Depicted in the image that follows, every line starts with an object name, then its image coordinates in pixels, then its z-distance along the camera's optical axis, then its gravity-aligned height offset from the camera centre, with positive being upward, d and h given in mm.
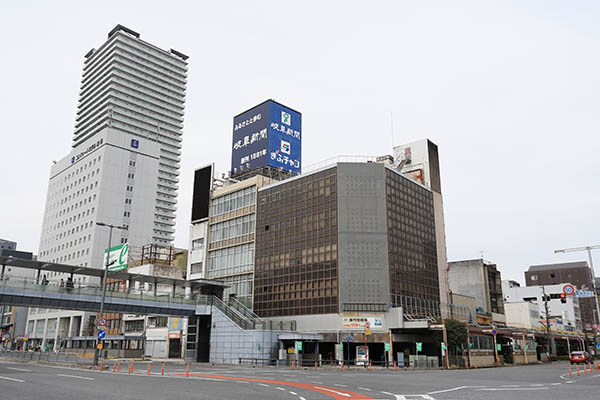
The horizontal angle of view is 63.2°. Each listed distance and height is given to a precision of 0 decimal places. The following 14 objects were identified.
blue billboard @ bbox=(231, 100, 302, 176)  82062 +32238
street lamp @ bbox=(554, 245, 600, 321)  74856 +13576
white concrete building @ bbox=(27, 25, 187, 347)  133500 +37717
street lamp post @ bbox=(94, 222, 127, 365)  44219 -1981
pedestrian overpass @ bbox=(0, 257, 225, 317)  52406 +4009
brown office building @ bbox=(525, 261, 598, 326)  162125 +18496
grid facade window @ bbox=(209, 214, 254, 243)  78625 +16447
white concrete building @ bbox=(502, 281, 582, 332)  146350 +9773
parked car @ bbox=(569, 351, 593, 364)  61500 -2999
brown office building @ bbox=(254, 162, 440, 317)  64812 +12124
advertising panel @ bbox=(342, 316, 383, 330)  62094 +1159
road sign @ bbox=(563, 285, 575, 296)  44531 +3882
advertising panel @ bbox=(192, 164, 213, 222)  86625 +24065
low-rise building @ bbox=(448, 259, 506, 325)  97875 +9541
